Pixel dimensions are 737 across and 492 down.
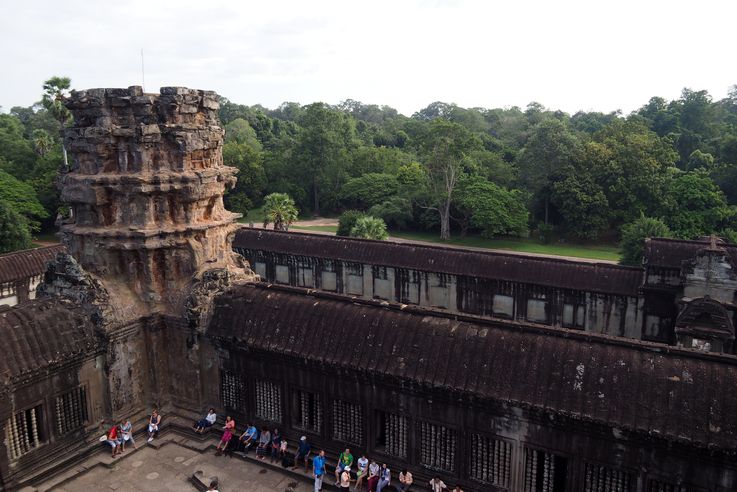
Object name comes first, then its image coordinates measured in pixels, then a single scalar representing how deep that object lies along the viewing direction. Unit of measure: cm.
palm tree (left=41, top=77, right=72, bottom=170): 4097
